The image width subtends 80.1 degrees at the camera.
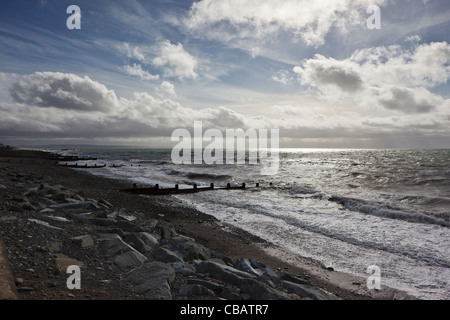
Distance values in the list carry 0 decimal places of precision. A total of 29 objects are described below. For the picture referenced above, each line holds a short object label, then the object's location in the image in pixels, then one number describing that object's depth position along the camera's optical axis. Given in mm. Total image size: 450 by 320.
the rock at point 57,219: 7780
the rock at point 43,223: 7005
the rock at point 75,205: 9190
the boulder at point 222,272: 5453
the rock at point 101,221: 8338
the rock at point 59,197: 10555
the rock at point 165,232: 8539
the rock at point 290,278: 6289
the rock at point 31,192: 10961
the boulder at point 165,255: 6398
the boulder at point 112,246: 6266
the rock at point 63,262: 5091
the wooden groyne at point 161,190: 21375
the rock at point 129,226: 8398
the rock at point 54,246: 5797
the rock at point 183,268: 5762
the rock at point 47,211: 8572
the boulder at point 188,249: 7012
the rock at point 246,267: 6349
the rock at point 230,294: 4820
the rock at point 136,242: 6918
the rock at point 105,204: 12953
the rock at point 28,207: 8531
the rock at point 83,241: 6355
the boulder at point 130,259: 5848
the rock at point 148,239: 7305
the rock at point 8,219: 6889
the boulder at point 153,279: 4762
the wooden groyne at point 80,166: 46922
